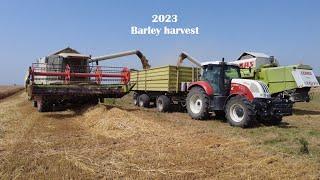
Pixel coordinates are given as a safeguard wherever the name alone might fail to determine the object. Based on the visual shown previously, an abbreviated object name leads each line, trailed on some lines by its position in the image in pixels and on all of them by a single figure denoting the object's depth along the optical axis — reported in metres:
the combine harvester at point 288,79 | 17.09
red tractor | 11.78
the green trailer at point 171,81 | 16.86
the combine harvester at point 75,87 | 14.45
